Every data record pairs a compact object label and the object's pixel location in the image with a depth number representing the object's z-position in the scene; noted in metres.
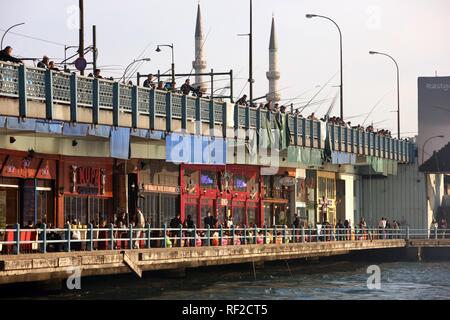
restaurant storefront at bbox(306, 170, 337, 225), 82.56
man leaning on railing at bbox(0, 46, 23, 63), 41.06
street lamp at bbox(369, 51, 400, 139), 93.31
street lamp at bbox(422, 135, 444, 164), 90.44
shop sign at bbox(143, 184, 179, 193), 60.44
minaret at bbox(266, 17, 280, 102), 138.50
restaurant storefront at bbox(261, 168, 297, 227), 75.50
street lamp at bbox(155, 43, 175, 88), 74.50
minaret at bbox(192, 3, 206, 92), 125.41
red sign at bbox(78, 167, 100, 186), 55.59
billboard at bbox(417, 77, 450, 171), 90.69
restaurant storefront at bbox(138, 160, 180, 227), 60.28
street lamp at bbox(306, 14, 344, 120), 80.70
